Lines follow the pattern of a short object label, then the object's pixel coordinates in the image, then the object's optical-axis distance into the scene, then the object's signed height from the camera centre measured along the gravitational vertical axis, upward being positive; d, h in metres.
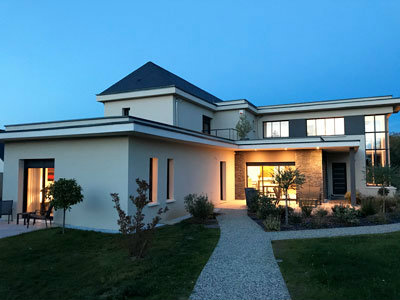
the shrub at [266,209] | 11.31 -1.50
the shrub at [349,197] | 16.13 -1.46
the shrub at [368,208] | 11.61 -1.47
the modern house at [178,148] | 9.95 +1.04
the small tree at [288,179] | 10.66 -0.30
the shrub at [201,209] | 11.30 -1.48
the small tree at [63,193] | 8.99 -0.71
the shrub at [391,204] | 12.69 -1.49
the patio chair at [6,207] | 11.16 -1.40
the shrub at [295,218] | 10.66 -1.75
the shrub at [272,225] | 9.65 -1.79
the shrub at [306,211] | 11.38 -1.57
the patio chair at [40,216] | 10.18 -1.61
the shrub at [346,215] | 10.24 -1.57
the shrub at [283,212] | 11.45 -1.63
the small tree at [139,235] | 6.50 -1.46
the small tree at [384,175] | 11.82 -0.17
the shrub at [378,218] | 10.42 -1.72
